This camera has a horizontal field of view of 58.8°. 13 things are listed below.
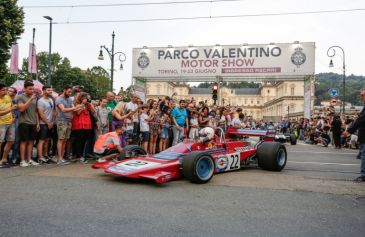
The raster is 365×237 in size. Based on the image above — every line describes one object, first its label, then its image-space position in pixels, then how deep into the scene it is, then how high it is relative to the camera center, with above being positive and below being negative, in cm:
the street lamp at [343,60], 2358 +550
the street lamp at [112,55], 2075 +465
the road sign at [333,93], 2230 +272
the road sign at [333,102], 2214 +209
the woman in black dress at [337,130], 1625 +12
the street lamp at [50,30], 2015 +617
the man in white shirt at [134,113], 959 +43
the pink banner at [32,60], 1795 +357
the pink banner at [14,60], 1597 +319
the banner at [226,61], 2186 +483
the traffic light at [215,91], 1689 +202
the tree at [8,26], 2130 +657
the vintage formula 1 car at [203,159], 601 -65
